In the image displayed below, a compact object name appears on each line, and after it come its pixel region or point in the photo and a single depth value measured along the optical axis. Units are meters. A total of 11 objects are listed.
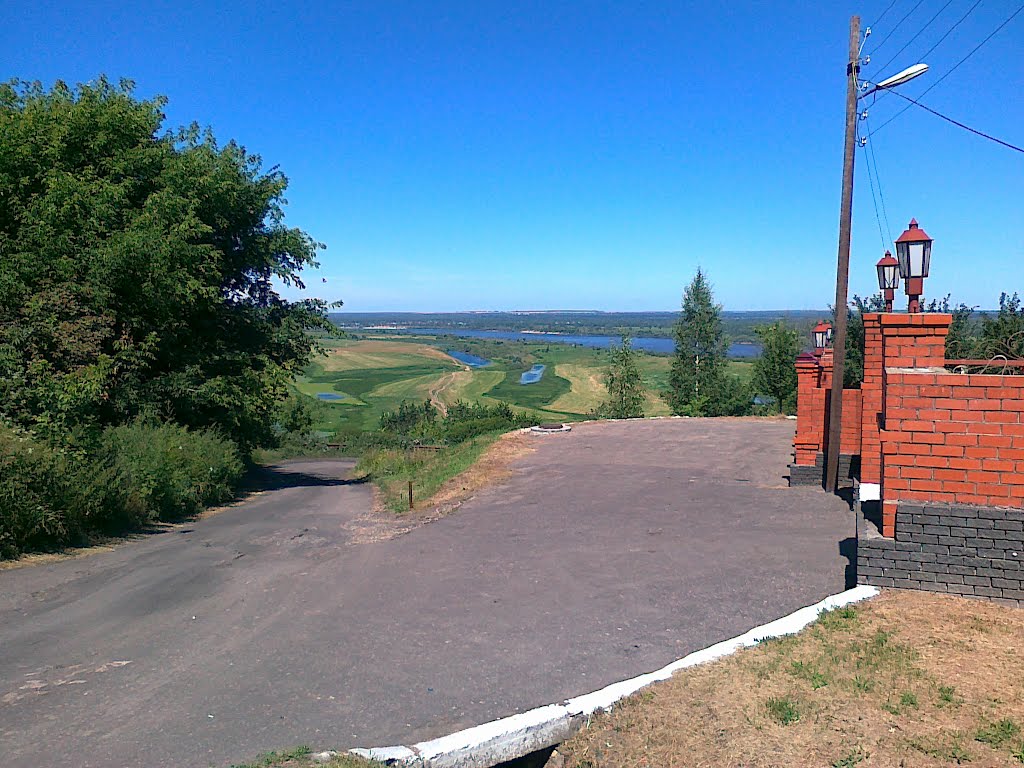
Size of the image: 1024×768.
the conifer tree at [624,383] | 41.34
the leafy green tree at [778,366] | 31.34
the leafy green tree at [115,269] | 13.24
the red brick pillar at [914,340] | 6.35
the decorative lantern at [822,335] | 15.24
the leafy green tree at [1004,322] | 21.12
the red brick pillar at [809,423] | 11.20
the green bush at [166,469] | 11.63
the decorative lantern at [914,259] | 7.54
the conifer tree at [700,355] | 39.84
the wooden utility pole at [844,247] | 10.34
